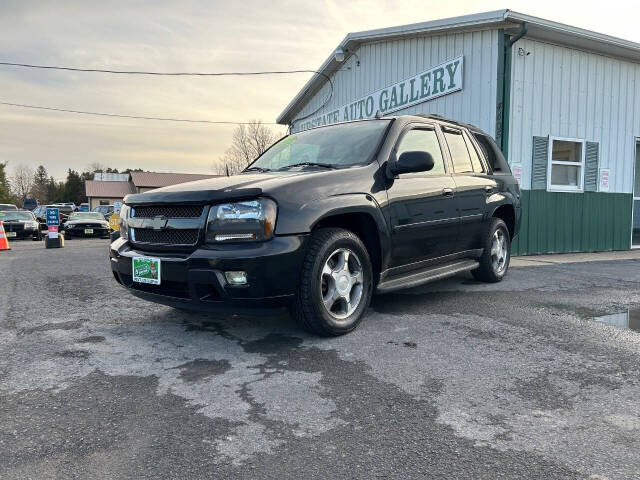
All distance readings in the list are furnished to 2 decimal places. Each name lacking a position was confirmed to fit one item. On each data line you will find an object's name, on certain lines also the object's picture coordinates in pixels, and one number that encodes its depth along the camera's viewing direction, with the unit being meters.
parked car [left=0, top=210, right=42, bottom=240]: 16.33
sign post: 12.52
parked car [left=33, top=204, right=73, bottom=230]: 24.29
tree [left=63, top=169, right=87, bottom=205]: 88.14
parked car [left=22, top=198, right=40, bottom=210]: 53.73
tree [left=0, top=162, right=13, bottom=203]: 63.95
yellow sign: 14.47
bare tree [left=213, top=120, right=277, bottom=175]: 60.98
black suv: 3.25
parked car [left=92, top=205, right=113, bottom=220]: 31.40
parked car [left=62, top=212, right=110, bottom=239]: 18.38
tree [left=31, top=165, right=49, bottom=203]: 105.38
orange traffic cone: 12.02
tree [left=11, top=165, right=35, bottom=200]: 111.36
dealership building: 8.84
